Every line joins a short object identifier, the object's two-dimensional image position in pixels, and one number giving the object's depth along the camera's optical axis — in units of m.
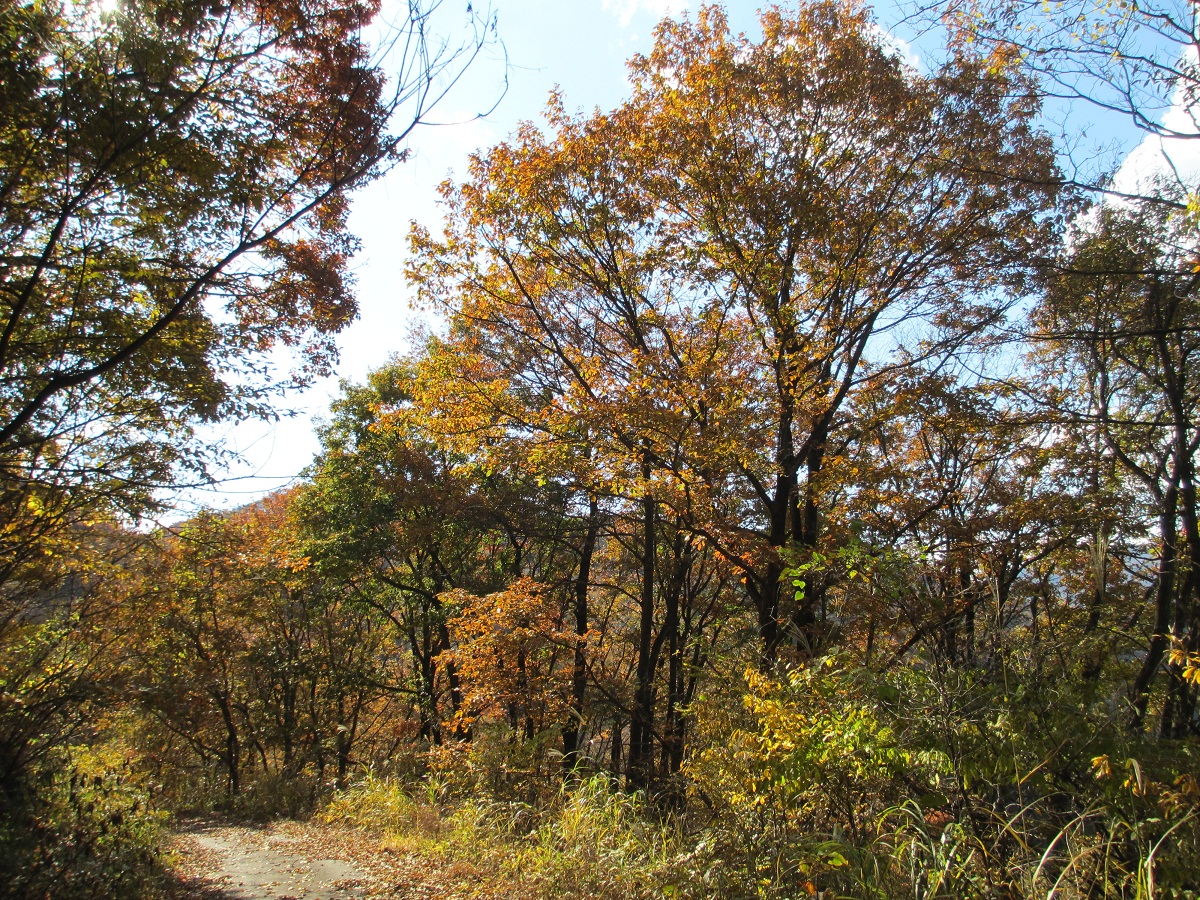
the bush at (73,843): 5.12
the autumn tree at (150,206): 4.22
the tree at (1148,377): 8.45
